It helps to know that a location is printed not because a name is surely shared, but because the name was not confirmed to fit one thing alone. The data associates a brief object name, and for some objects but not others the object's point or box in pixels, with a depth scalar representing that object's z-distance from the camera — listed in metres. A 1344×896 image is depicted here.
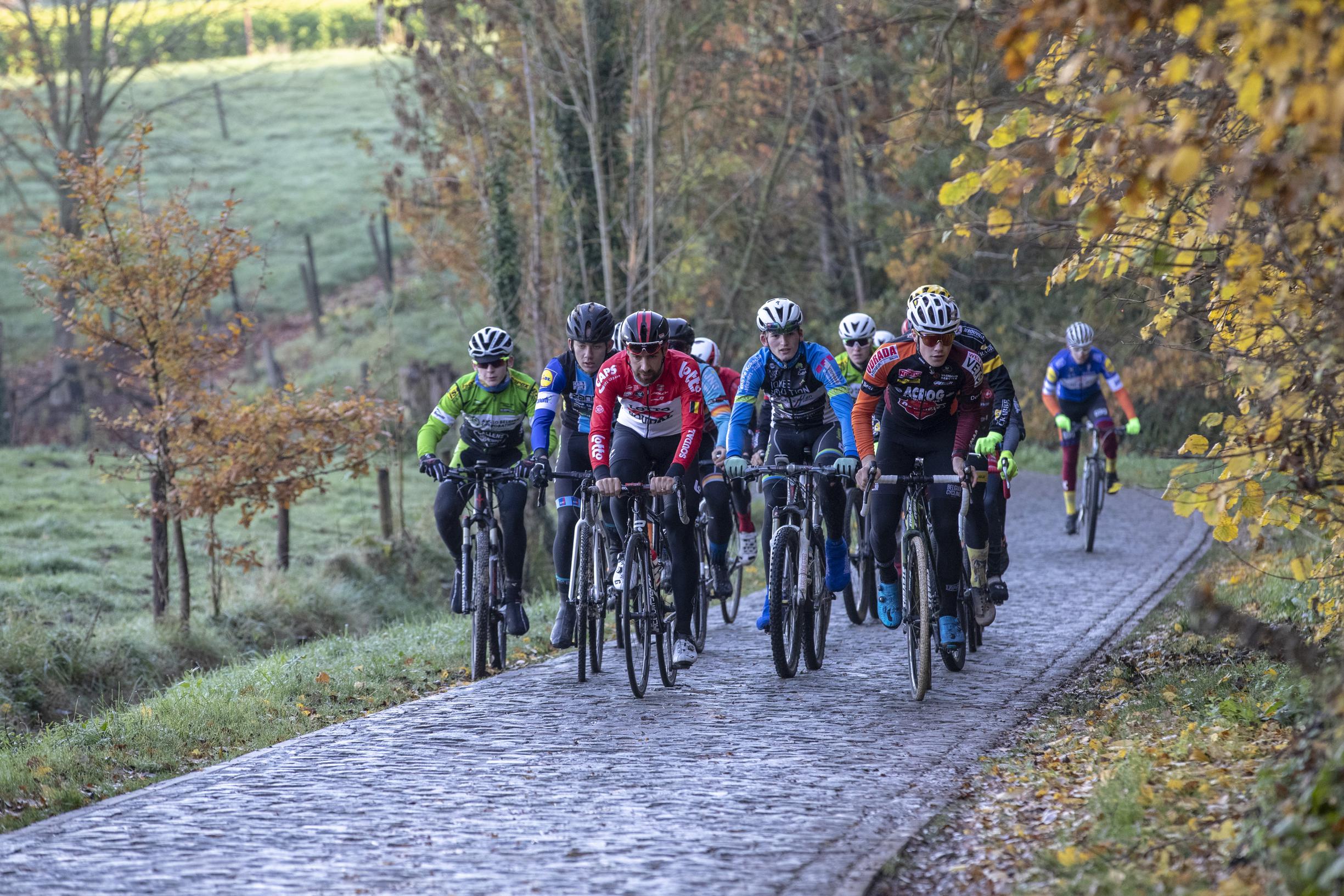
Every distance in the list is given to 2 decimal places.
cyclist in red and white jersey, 17.72
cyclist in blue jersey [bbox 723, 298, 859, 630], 19.67
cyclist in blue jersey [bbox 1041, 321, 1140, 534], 29.28
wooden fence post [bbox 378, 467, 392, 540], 37.19
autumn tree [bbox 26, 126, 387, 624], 25.84
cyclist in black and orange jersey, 17.16
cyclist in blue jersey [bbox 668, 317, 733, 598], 19.78
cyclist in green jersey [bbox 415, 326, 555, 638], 19.92
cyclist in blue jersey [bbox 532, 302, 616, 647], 19.28
